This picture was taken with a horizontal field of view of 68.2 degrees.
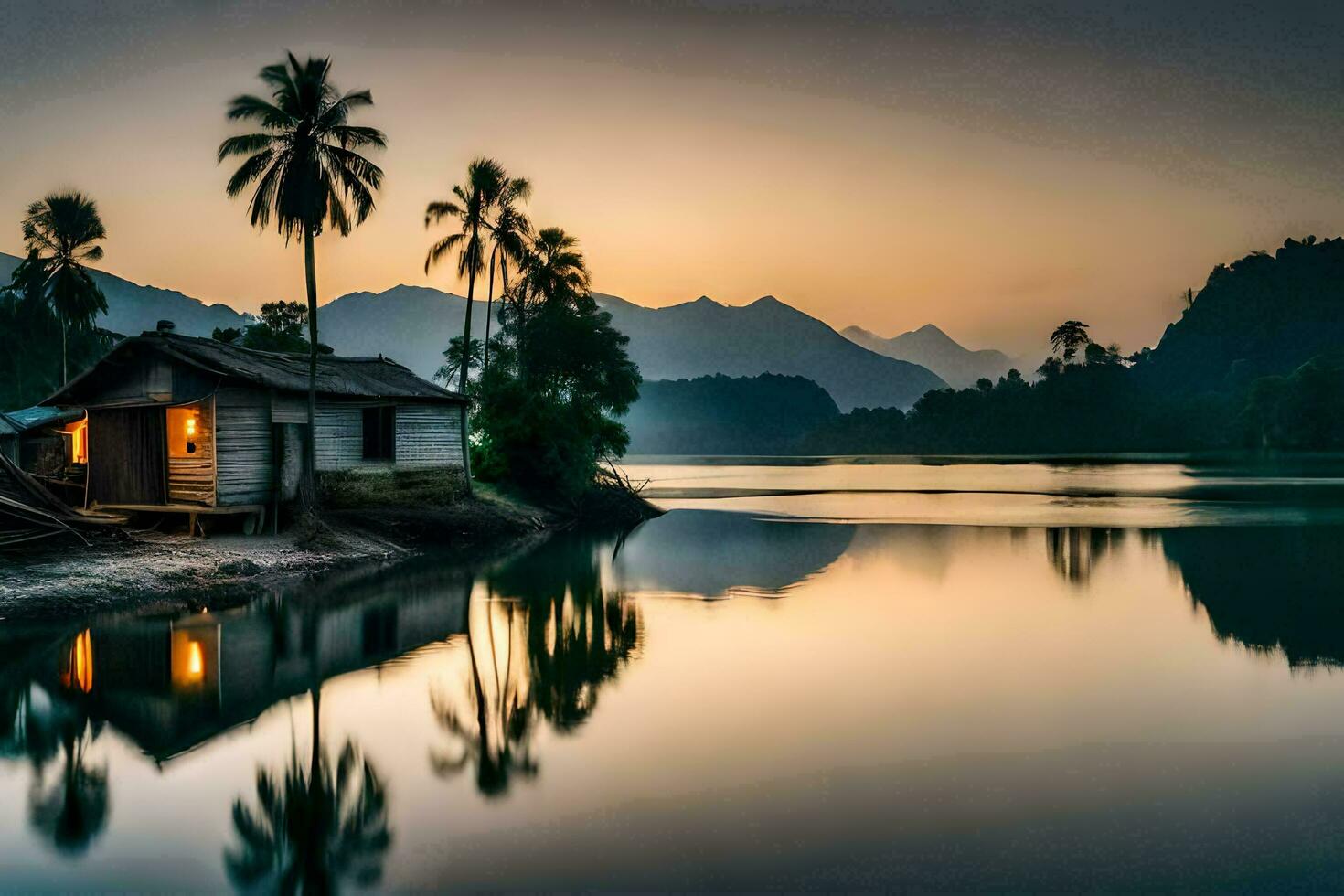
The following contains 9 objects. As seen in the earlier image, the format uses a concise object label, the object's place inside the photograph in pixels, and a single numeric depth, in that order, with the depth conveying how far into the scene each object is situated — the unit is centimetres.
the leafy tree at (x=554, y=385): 3972
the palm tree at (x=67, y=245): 4675
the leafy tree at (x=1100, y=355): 18288
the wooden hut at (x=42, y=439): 3341
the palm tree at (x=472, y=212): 4094
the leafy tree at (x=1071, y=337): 18600
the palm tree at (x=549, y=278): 4616
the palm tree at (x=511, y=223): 4200
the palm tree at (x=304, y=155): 2548
